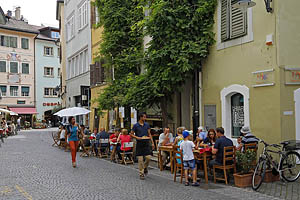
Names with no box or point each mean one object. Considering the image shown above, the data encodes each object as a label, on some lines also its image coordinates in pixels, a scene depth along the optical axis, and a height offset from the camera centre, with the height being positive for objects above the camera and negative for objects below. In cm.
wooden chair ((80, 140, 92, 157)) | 1633 -163
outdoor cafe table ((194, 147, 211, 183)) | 944 -105
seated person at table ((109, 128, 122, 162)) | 1440 -115
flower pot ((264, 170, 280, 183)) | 936 -159
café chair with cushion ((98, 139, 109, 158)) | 1606 -136
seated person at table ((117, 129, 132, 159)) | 1366 -87
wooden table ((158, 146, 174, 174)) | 1110 -111
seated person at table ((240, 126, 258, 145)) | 995 -65
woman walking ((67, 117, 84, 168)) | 1307 -72
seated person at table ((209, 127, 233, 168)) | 928 -82
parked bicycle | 910 -118
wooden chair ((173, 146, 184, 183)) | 962 -113
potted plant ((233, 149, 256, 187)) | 893 -130
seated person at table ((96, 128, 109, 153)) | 1612 -93
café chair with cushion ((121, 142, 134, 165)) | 1363 -148
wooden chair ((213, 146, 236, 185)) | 922 -113
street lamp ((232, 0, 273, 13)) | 953 +283
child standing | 922 -110
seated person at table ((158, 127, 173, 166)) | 1198 -89
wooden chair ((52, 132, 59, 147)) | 2274 -152
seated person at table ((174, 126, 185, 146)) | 1030 -63
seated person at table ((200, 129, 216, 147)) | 1117 -72
